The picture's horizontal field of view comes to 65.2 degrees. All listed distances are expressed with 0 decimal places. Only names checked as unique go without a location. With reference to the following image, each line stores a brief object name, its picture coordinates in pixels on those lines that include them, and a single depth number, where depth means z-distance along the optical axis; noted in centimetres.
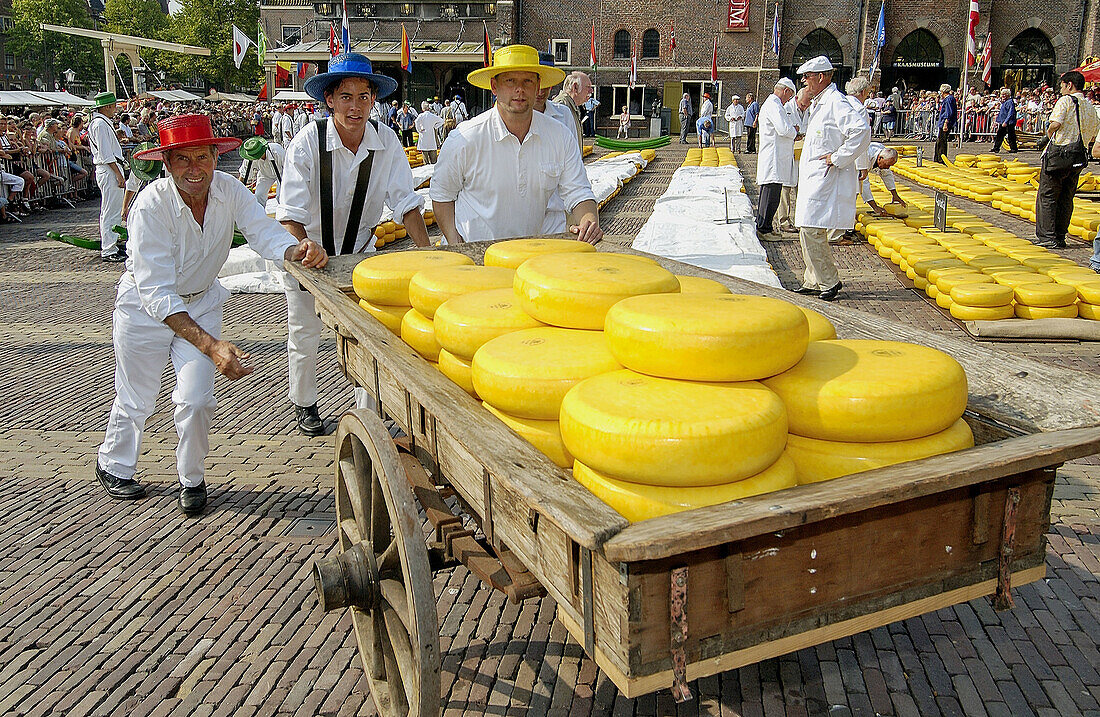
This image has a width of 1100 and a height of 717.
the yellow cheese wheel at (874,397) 200
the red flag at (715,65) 4094
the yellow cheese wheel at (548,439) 224
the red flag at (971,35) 2180
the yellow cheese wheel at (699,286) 295
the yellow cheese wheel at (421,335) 296
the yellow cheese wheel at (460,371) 265
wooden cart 164
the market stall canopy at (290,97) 3331
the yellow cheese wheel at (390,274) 332
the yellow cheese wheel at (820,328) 260
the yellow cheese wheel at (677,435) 179
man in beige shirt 974
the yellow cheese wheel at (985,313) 688
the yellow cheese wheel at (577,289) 252
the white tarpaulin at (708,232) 854
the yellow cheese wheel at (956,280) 712
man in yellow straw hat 454
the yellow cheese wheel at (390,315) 338
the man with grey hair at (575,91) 1131
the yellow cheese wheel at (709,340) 204
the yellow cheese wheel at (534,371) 221
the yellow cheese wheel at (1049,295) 672
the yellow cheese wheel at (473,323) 259
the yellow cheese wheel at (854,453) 201
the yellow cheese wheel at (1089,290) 667
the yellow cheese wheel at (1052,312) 678
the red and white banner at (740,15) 4222
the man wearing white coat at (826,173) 752
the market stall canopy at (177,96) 3928
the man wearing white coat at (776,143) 1062
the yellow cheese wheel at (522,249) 353
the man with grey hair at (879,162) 852
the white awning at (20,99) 2438
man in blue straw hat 466
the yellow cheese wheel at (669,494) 183
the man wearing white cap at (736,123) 2881
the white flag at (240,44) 2922
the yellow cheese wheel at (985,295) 682
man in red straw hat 378
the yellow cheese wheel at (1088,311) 670
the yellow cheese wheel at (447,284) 296
